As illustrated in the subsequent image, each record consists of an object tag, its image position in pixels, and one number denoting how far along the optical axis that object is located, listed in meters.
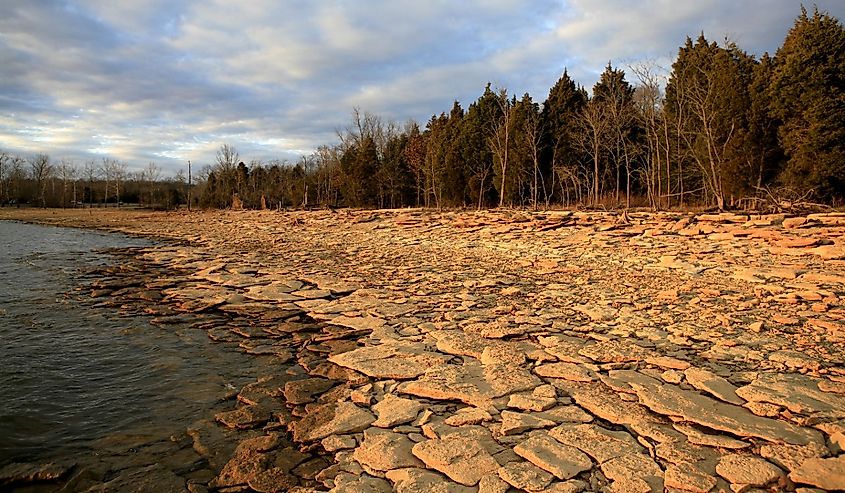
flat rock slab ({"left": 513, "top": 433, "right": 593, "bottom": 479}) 3.09
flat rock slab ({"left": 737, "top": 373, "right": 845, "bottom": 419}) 3.73
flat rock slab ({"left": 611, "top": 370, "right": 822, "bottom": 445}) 3.42
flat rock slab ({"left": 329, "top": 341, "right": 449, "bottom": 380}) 4.97
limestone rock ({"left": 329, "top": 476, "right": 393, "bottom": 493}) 3.00
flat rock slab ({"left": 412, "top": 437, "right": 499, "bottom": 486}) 3.08
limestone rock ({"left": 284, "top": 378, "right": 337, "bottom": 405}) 4.48
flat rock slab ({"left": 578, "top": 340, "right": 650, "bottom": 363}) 5.02
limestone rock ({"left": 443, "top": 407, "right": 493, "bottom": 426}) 3.82
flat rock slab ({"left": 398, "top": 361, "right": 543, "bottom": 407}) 4.32
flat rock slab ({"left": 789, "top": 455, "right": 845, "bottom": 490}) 2.80
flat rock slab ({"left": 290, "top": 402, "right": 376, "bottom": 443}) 3.80
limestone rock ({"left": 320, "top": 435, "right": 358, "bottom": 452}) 3.58
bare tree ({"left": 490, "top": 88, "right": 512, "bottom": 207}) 22.67
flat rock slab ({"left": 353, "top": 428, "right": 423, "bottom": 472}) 3.28
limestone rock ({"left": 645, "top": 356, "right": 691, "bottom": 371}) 4.72
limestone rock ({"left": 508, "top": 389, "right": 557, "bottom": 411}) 4.02
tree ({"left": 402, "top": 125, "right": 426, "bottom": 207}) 32.75
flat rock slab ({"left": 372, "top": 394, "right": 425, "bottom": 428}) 3.92
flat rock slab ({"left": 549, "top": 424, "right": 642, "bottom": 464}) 3.27
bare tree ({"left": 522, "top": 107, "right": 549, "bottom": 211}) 23.33
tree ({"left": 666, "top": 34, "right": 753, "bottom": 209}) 17.73
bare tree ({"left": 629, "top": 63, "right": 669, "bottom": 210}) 18.69
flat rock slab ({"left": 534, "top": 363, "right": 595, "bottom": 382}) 4.60
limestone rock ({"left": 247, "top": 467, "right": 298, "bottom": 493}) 3.09
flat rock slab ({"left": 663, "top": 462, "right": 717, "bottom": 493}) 2.85
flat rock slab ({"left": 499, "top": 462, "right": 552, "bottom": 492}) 2.92
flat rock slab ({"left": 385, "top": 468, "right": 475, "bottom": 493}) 2.95
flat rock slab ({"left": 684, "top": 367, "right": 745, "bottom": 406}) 4.03
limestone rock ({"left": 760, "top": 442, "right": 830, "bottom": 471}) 3.04
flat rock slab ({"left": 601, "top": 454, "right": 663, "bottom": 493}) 2.90
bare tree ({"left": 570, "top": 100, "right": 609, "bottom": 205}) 19.84
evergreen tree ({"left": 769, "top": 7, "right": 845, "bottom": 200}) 15.02
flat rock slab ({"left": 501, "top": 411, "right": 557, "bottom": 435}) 3.64
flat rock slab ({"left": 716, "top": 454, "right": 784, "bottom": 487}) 2.88
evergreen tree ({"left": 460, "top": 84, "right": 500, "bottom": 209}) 27.47
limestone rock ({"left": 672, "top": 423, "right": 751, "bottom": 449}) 3.31
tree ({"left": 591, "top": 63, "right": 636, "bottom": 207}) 20.84
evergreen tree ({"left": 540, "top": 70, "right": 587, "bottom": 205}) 24.73
